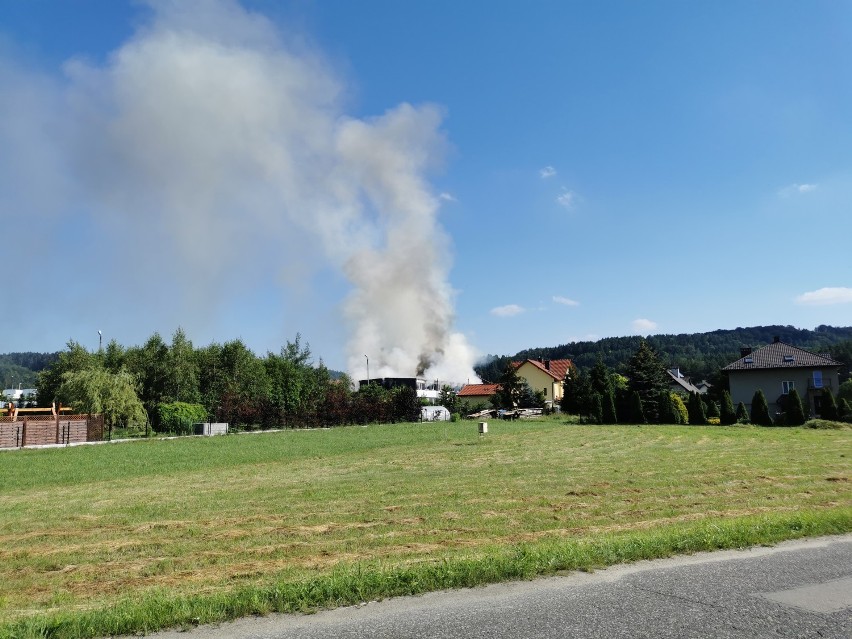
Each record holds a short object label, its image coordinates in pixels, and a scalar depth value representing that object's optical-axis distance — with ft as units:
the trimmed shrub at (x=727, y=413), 150.10
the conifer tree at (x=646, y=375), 169.81
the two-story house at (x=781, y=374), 181.47
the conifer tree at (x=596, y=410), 158.10
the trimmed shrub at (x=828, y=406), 146.88
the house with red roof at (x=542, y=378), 275.80
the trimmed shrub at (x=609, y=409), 155.84
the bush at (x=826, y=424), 129.81
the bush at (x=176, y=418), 153.99
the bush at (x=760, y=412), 147.82
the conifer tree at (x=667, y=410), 155.33
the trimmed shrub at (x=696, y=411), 152.46
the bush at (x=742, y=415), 153.69
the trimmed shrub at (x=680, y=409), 157.69
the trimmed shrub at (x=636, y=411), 155.94
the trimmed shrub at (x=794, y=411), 142.92
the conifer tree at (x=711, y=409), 165.74
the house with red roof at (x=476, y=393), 296.71
